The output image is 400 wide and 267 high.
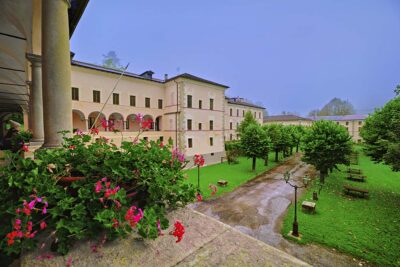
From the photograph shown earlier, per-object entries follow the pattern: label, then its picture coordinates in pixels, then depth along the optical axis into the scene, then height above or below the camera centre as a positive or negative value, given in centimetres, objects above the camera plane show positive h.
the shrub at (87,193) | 144 -57
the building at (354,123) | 6091 +227
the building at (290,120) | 6831 +390
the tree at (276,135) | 2569 -74
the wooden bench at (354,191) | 1269 -444
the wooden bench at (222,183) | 1530 -450
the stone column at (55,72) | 342 +115
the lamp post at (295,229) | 815 -453
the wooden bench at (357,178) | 1741 -477
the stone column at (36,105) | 661 +102
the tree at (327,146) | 1495 -144
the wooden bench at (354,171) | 1981 -469
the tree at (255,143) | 2052 -150
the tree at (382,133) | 965 -25
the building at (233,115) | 4231 +372
